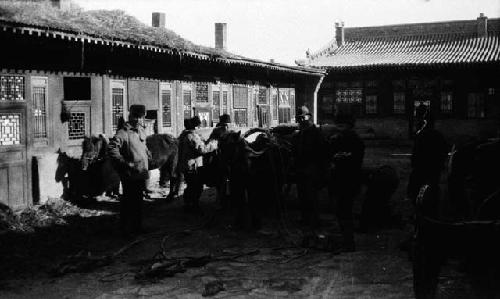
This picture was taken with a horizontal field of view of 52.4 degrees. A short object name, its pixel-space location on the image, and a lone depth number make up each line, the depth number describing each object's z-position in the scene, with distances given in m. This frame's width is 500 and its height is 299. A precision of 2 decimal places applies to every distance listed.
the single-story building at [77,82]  8.90
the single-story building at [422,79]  24.25
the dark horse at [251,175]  8.02
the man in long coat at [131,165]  7.42
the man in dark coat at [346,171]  6.66
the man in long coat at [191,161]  9.23
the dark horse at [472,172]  5.02
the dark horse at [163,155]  10.15
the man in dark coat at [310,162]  7.85
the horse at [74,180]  9.85
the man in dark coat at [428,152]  7.06
